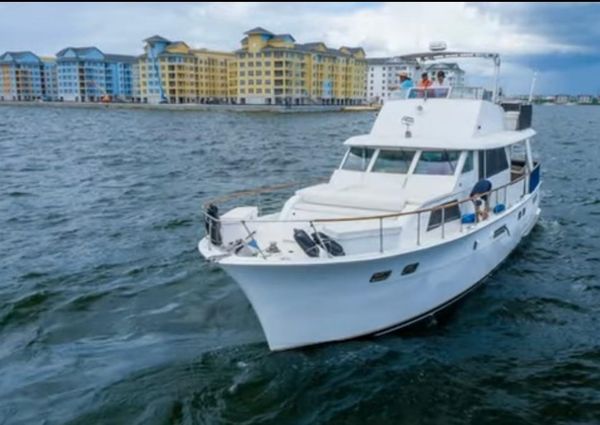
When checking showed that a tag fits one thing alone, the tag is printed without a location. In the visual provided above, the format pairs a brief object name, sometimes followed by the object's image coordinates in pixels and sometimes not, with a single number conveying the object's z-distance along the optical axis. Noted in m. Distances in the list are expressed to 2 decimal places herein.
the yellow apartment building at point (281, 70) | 131.12
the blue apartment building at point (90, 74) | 159.25
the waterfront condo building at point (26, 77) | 168.88
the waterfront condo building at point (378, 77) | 168.75
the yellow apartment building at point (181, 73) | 142.88
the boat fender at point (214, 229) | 9.34
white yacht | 8.81
